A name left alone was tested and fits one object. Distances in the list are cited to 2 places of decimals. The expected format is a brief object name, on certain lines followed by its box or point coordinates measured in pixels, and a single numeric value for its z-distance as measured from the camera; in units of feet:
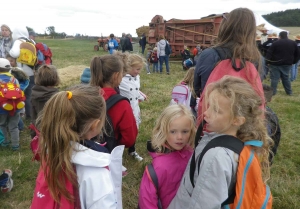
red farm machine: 45.60
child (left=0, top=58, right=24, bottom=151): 11.63
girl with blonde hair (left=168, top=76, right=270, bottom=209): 4.33
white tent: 48.93
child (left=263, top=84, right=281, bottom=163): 7.43
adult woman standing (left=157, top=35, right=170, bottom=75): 36.24
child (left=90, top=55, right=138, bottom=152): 7.61
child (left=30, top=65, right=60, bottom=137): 10.79
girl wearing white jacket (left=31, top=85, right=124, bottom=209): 4.36
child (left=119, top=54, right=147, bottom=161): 11.12
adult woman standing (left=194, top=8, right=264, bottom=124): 6.59
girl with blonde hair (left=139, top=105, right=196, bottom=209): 6.21
